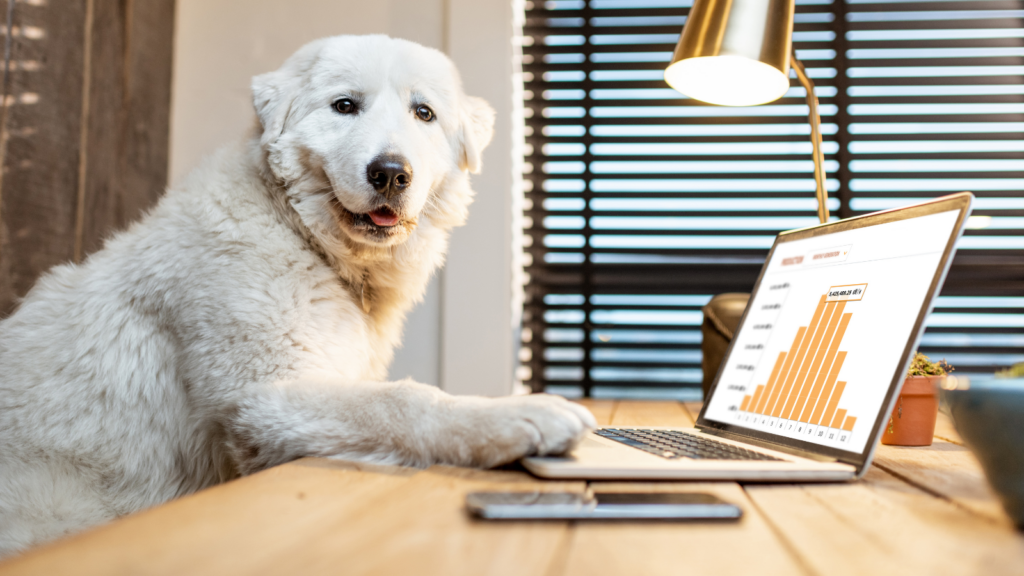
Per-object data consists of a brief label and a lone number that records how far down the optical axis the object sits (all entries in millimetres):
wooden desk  410
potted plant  1027
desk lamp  1226
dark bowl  486
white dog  865
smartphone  510
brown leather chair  1836
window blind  2590
